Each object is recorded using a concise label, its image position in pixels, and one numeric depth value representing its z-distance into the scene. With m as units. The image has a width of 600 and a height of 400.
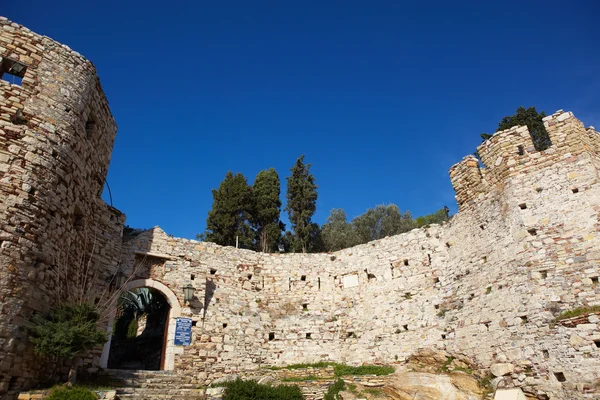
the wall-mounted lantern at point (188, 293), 14.94
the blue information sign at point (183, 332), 14.34
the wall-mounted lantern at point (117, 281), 14.05
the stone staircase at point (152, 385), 11.02
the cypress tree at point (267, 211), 26.86
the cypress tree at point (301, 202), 27.56
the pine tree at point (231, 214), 26.50
